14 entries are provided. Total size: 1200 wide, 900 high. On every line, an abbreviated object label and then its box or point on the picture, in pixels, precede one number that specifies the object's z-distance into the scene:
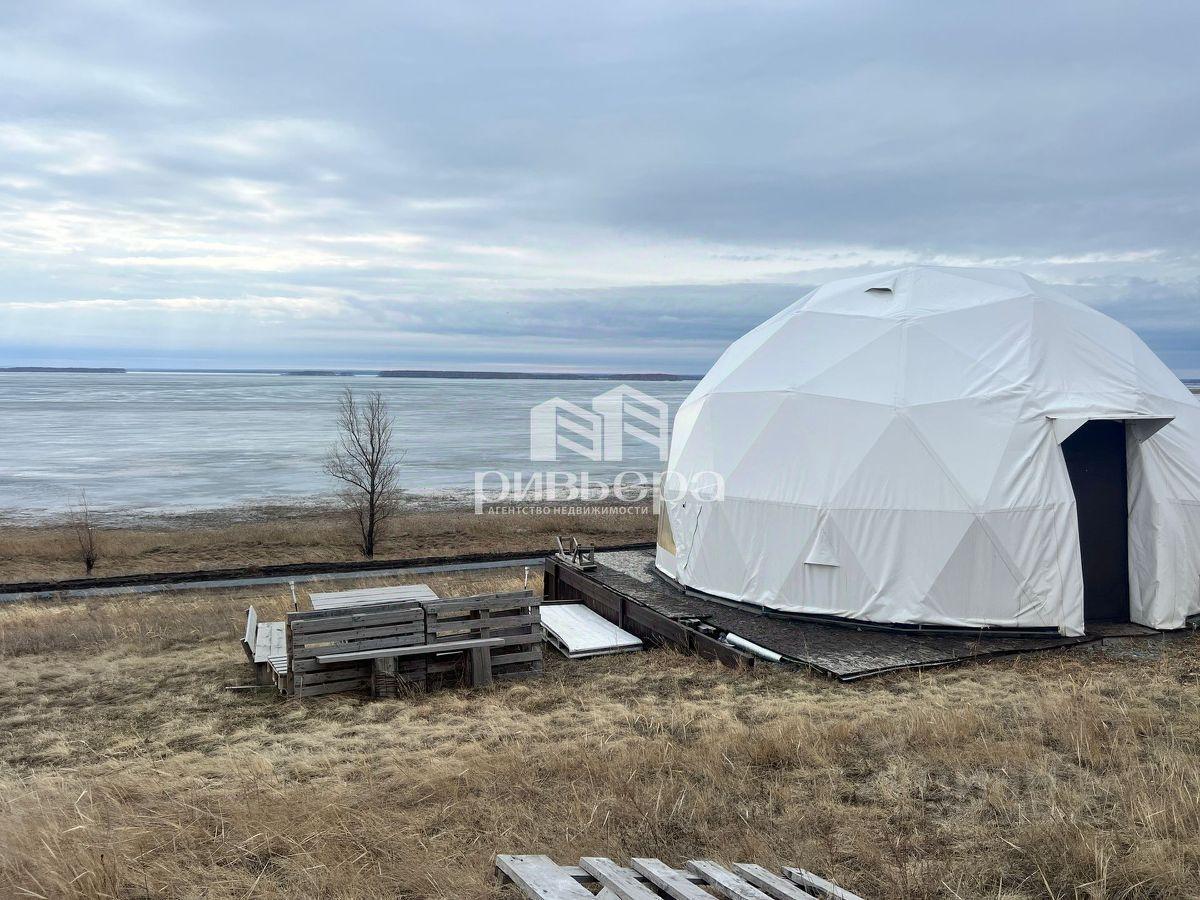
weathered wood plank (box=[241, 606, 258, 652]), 11.82
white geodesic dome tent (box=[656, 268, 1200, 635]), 11.61
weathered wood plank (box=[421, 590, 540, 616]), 10.86
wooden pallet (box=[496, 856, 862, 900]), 3.93
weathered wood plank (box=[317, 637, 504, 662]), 10.22
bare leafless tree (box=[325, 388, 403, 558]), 29.40
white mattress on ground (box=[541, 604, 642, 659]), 12.34
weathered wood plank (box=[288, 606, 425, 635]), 10.16
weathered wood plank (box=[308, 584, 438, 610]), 12.35
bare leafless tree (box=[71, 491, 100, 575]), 25.83
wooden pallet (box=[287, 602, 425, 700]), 10.22
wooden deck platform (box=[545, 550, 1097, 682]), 10.71
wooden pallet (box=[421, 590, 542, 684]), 10.93
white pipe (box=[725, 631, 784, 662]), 10.77
